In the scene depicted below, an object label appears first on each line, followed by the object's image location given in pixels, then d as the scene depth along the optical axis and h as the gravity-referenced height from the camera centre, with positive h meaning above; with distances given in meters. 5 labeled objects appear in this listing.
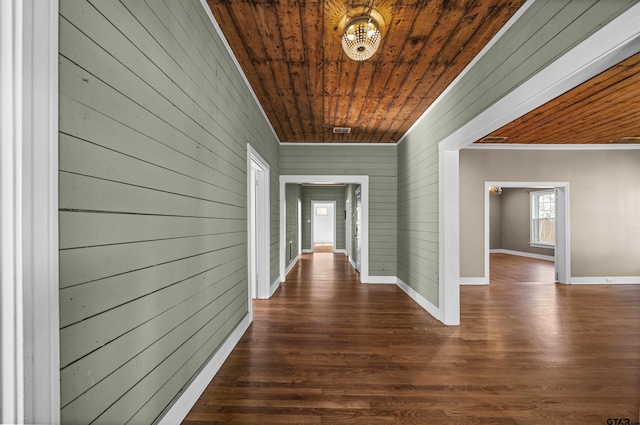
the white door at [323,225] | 14.30 -0.50
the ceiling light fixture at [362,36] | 2.04 +1.29
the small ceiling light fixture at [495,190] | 8.54 +0.73
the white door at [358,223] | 6.18 -0.18
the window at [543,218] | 8.52 -0.11
